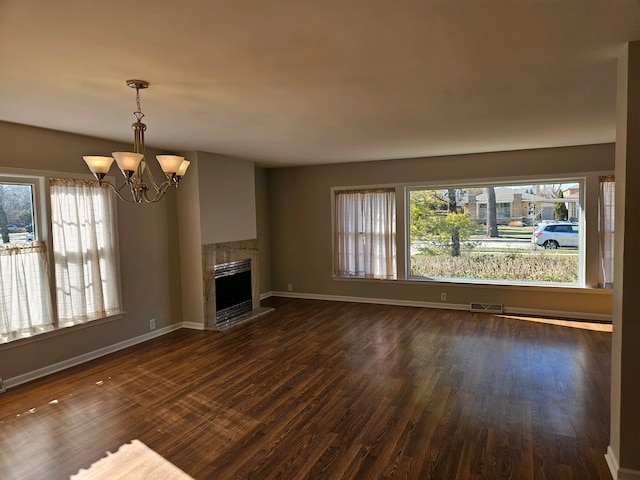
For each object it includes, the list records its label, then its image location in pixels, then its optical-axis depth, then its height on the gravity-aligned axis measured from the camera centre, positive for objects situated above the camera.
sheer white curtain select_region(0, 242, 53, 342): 3.82 -0.62
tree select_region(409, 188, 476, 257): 6.70 -0.07
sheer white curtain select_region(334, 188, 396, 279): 6.94 -0.27
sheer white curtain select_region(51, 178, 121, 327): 4.29 -0.27
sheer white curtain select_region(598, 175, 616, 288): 5.59 -0.21
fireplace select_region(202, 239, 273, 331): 5.76 -0.95
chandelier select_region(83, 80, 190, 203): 2.66 +0.43
